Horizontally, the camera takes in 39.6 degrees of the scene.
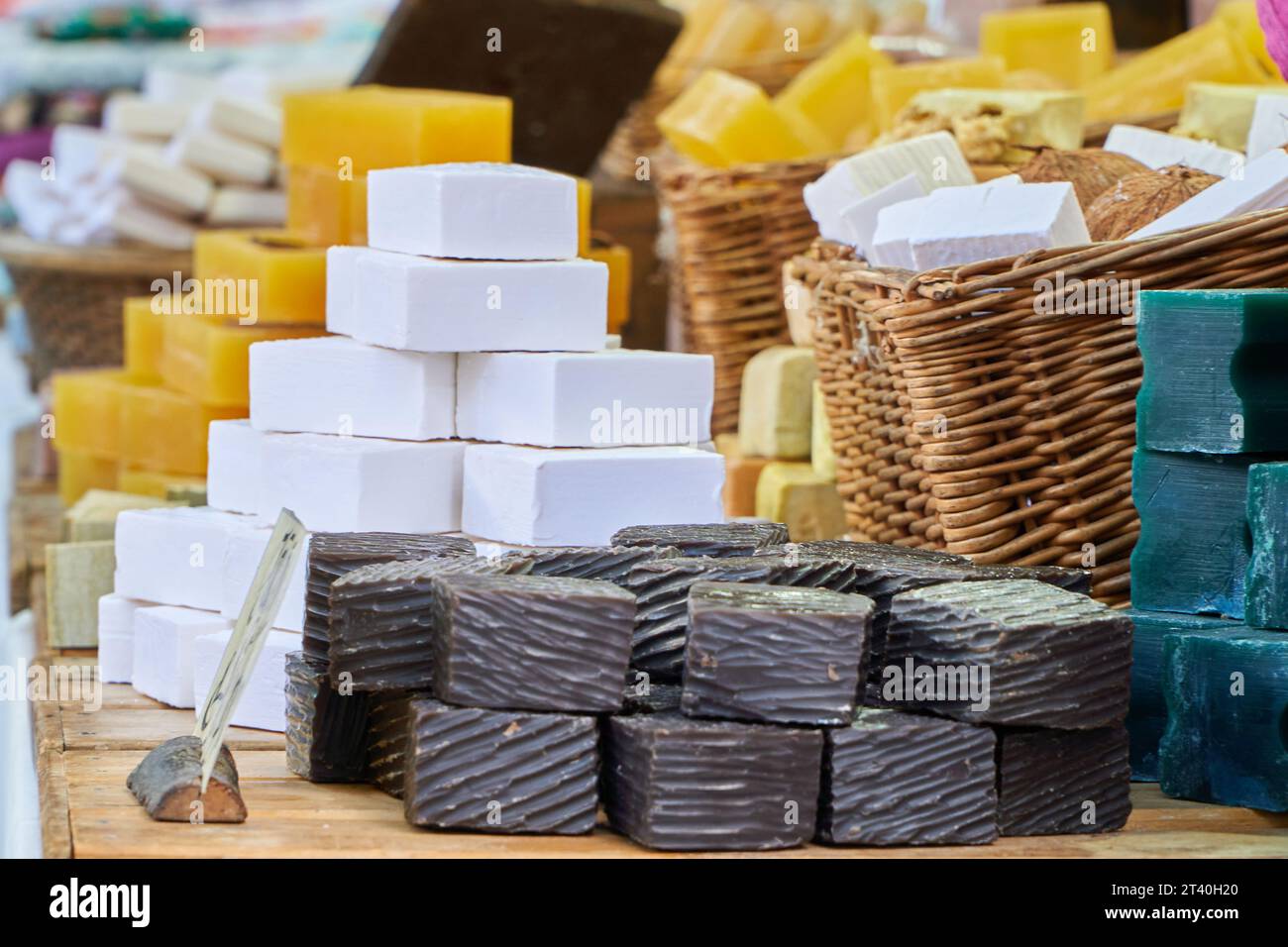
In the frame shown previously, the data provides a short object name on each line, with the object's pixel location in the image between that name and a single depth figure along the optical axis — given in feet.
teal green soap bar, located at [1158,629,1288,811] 6.16
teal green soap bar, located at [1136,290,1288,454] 6.43
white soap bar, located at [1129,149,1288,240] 7.33
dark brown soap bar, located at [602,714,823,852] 5.61
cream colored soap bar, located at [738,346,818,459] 10.11
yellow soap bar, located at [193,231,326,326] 9.39
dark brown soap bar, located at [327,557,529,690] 5.91
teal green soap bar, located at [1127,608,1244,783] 6.63
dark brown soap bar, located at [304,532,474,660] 6.41
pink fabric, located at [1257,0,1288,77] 7.63
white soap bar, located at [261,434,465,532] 7.30
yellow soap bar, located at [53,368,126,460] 11.06
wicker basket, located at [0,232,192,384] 13.60
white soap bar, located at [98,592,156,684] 8.23
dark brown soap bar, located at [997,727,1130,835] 5.97
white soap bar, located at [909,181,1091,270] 7.37
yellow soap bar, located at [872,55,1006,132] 11.03
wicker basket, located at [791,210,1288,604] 7.08
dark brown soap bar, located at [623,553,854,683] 6.19
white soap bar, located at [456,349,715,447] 7.32
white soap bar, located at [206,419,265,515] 7.88
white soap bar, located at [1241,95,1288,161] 8.47
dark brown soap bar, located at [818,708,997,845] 5.74
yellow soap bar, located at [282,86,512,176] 9.60
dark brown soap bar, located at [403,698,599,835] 5.69
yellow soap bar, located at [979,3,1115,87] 12.82
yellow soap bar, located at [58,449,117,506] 11.60
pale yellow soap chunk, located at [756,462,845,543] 9.72
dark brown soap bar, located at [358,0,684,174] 12.45
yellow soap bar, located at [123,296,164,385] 11.17
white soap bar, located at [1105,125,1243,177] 8.55
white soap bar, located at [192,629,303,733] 7.25
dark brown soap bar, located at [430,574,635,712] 5.67
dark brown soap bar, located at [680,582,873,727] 5.65
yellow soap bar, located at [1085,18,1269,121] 11.12
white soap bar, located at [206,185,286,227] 14.20
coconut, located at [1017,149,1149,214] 8.63
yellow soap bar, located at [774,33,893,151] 12.06
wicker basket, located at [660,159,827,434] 10.69
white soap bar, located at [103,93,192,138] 15.51
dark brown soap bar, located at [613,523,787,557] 6.76
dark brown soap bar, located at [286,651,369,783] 6.45
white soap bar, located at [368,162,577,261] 7.57
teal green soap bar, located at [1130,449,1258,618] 6.56
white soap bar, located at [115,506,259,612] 7.80
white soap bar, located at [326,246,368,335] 7.96
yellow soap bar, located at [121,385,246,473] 10.21
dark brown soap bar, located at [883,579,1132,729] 5.77
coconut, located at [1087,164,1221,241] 7.93
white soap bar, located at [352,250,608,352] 7.42
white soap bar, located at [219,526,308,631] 7.28
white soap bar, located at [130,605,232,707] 7.66
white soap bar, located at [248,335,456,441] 7.55
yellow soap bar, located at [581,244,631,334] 10.21
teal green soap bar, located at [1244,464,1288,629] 6.18
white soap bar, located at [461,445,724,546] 7.14
